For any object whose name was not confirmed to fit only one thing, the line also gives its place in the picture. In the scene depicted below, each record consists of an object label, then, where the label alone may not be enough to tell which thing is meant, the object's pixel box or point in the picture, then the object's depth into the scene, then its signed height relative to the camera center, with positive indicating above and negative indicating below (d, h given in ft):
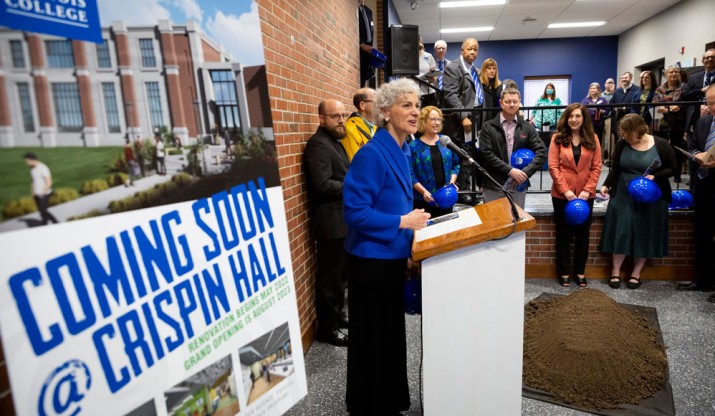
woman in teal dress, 11.46 -2.39
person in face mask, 30.09 +0.93
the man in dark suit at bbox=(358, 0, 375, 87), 16.62 +3.76
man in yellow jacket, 10.01 +0.30
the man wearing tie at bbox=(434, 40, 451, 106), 18.92 +3.36
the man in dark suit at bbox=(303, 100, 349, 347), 9.10 -1.52
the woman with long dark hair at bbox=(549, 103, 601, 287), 11.90 -1.08
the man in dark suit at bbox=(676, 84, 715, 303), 11.23 -2.87
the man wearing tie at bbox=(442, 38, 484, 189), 15.51 +1.38
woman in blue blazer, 5.55 -1.50
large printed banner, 2.75 -1.26
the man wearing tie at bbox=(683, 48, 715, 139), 15.17 +1.04
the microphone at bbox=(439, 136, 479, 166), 5.55 -0.23
